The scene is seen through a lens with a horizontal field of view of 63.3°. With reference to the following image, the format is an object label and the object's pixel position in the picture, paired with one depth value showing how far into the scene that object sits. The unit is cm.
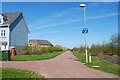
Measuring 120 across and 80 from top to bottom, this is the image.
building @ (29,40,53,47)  5454
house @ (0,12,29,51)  1950
